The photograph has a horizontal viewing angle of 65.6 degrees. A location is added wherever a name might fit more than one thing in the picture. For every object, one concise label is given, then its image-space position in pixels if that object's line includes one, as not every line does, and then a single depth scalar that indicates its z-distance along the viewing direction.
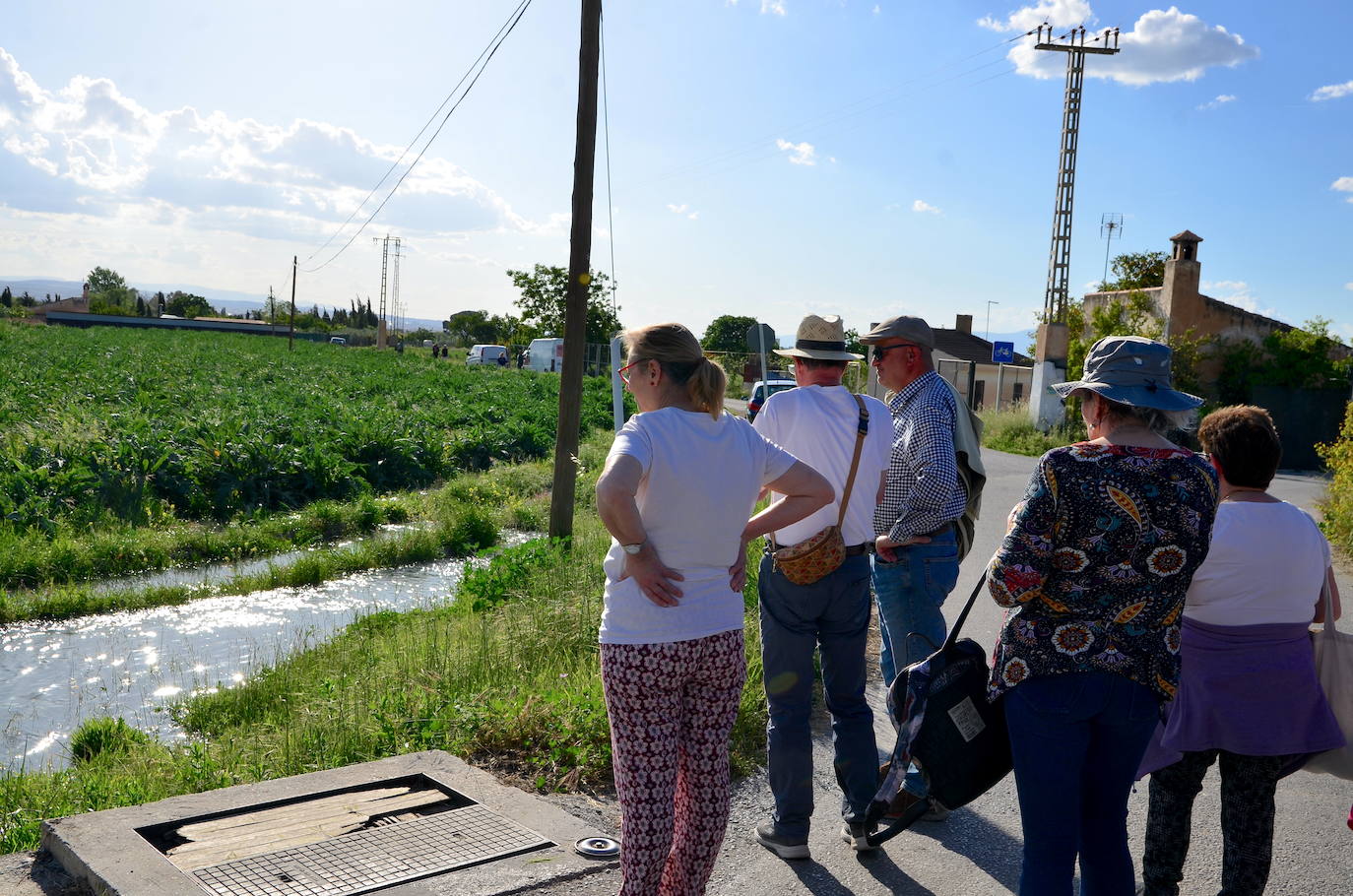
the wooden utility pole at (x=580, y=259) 10.07
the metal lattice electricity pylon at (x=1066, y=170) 30.98
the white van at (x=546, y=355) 59.09
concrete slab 3.41
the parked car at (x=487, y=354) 66.81
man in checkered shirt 4.18
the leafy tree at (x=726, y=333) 103.22
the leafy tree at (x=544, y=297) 74.25
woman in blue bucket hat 2.67
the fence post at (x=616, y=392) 7.03
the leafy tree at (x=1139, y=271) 38.72
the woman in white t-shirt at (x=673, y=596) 2.95
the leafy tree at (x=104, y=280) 175.70
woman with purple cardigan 3.29
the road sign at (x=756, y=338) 12.05
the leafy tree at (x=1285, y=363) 24.97
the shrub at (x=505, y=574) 9.46
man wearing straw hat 3.95
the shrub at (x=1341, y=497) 11.22
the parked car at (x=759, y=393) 19.95
